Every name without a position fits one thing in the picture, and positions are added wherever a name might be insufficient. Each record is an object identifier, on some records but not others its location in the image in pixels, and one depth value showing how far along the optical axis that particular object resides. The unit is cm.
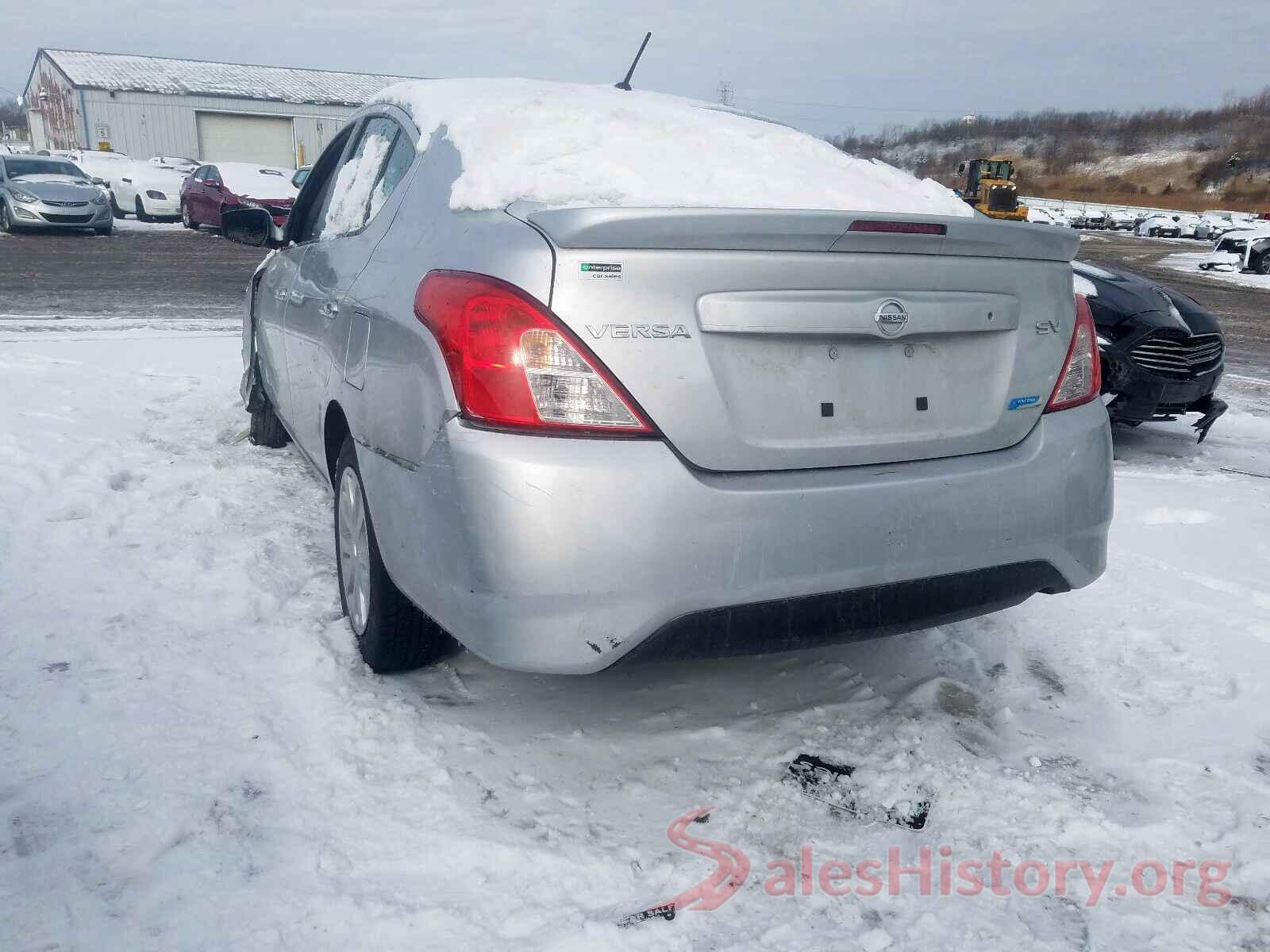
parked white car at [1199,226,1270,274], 2094
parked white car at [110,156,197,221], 2322
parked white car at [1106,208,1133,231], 5169
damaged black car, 533
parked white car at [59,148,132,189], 2442
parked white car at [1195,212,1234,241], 4553
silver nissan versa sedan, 199
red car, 2027
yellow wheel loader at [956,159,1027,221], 3306
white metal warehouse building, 4116
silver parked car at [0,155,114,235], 1777
